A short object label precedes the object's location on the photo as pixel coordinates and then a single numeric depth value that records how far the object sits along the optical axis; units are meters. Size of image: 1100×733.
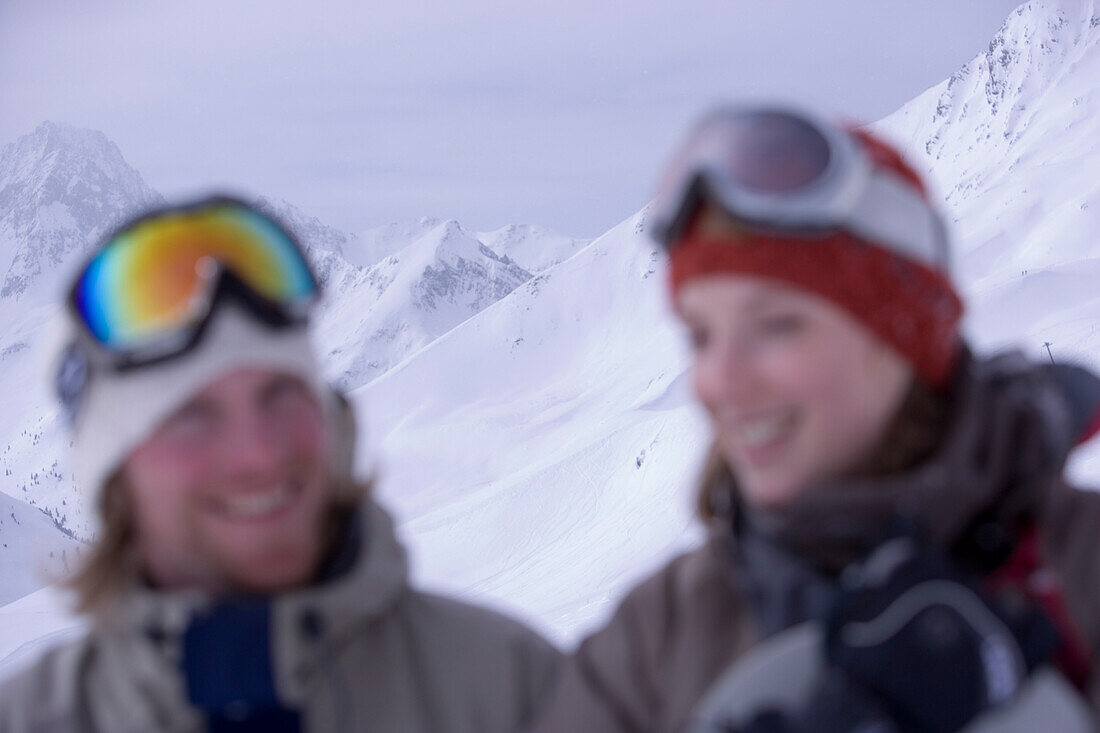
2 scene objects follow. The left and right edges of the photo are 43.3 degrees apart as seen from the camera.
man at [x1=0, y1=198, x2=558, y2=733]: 0.92
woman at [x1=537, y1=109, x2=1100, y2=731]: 0.80
